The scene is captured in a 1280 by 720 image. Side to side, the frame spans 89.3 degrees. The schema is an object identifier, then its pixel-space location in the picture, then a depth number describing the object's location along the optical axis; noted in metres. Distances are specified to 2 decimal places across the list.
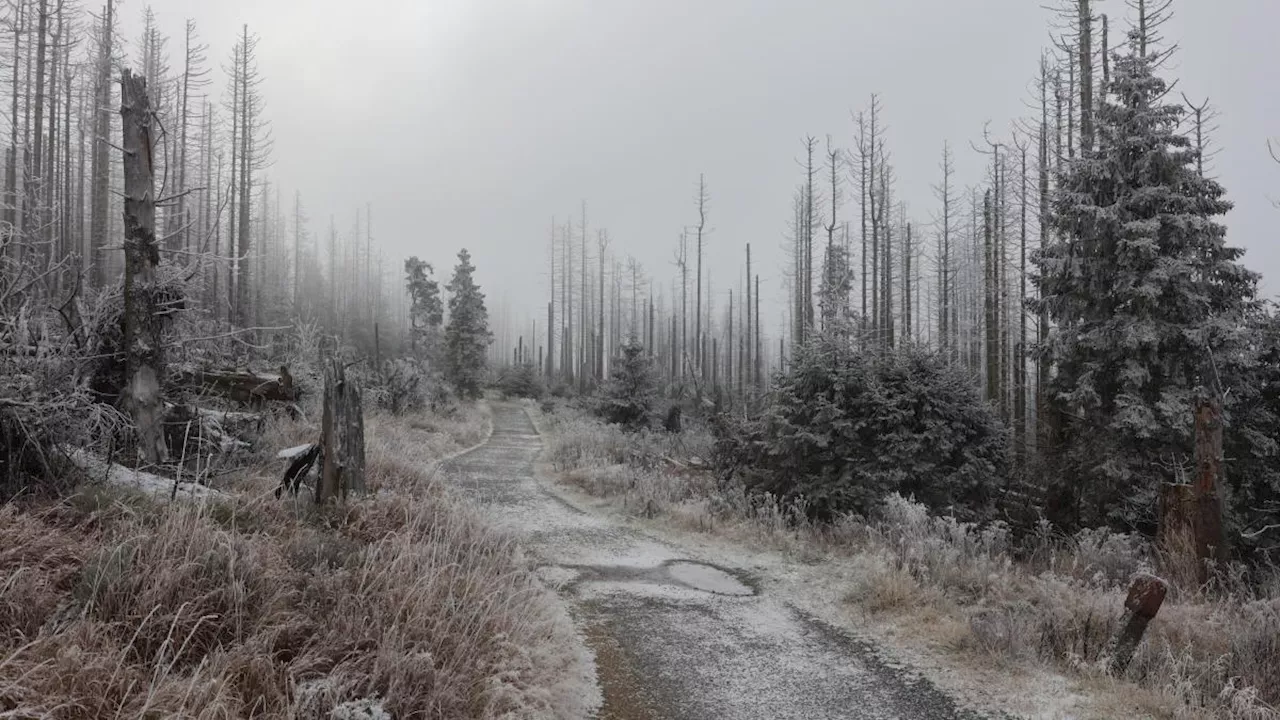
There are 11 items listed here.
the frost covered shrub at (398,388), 18.06
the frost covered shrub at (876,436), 9.26
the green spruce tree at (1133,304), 9.56
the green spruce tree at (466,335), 36.00
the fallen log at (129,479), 4.34
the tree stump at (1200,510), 6.75
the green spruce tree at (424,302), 44.59
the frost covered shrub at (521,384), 42.22
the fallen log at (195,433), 6.08
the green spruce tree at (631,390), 22.34
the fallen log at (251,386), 9.69
